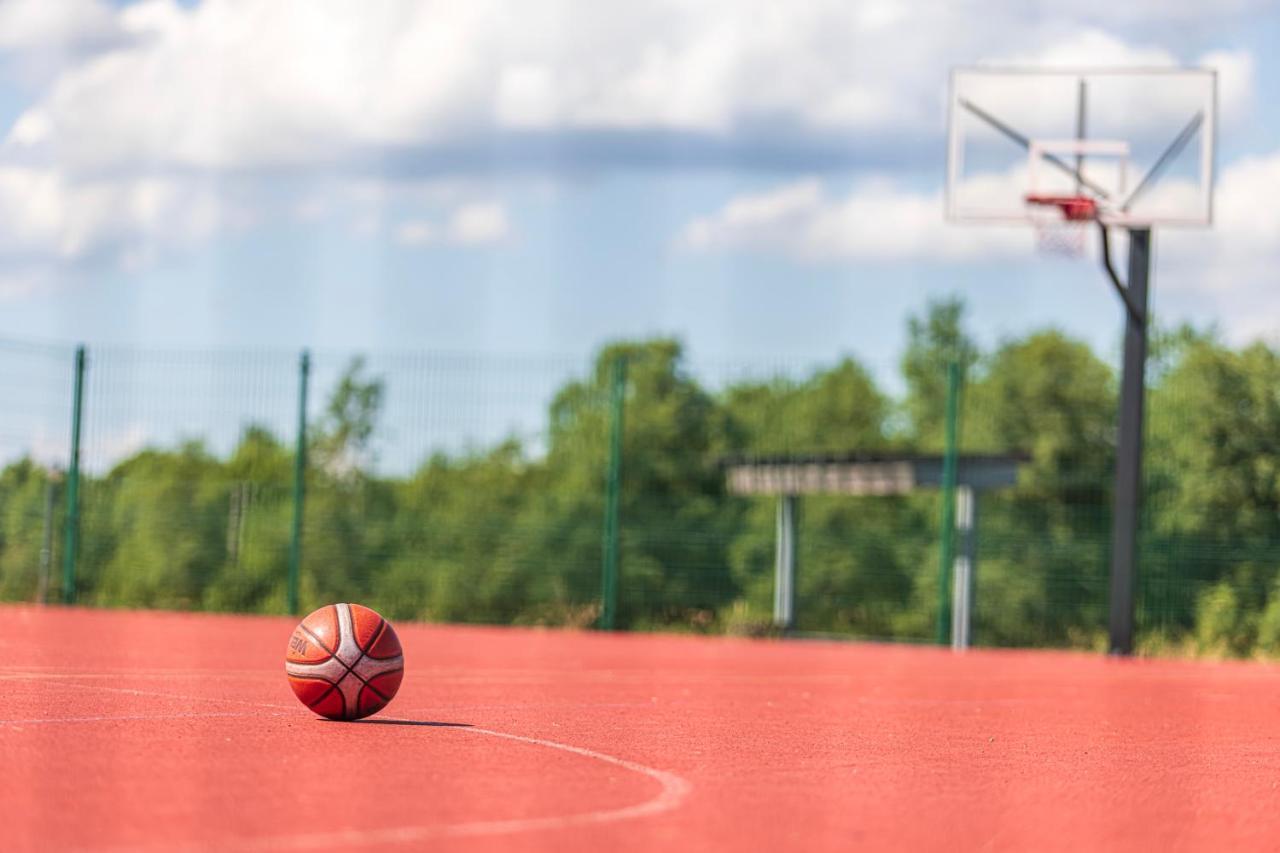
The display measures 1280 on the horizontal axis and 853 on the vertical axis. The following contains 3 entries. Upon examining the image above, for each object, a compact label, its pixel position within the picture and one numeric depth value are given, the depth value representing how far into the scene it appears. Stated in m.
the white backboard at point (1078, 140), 18.94
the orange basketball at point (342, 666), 8.36
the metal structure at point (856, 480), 20.72
